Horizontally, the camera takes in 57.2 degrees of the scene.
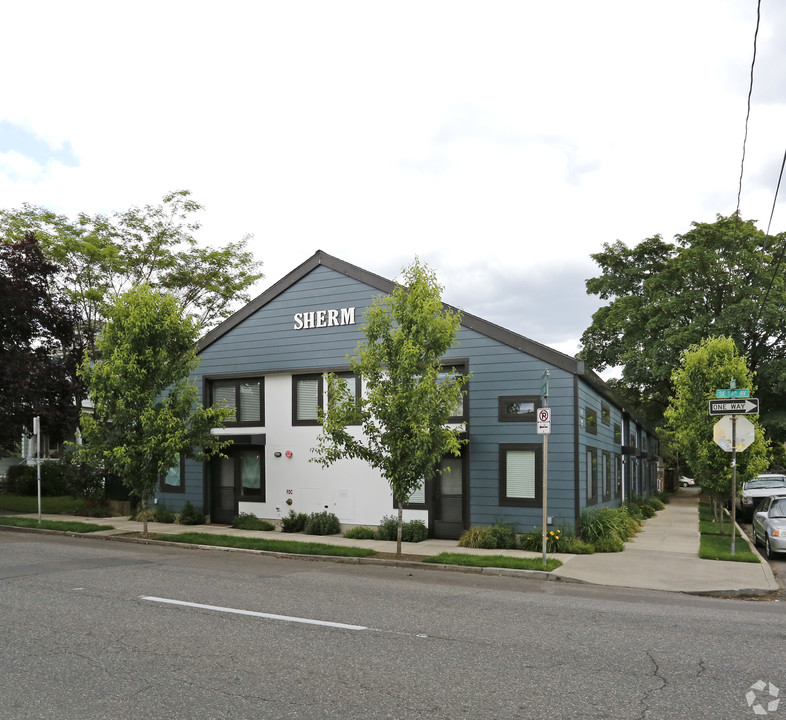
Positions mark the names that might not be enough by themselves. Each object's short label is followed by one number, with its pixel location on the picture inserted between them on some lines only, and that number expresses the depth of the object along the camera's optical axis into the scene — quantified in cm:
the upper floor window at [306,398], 1911
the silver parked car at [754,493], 2558
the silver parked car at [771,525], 1513
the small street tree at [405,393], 1382
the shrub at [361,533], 1725
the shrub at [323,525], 1805
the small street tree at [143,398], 1683
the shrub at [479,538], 1546
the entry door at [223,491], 2044
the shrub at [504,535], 1556
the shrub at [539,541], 1510
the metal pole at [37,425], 1967
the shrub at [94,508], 2278
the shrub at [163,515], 2056
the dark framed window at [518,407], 1633
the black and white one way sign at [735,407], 1420
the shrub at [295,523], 1864
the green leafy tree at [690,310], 3158
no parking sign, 1311
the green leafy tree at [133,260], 2981
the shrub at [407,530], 1678
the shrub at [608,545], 1536
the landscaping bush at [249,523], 1899
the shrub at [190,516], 2006
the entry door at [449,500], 1698
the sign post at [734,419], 1430
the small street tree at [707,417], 1797
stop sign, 1454
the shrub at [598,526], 1578
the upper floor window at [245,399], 2022
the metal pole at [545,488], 1303
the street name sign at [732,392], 1448
